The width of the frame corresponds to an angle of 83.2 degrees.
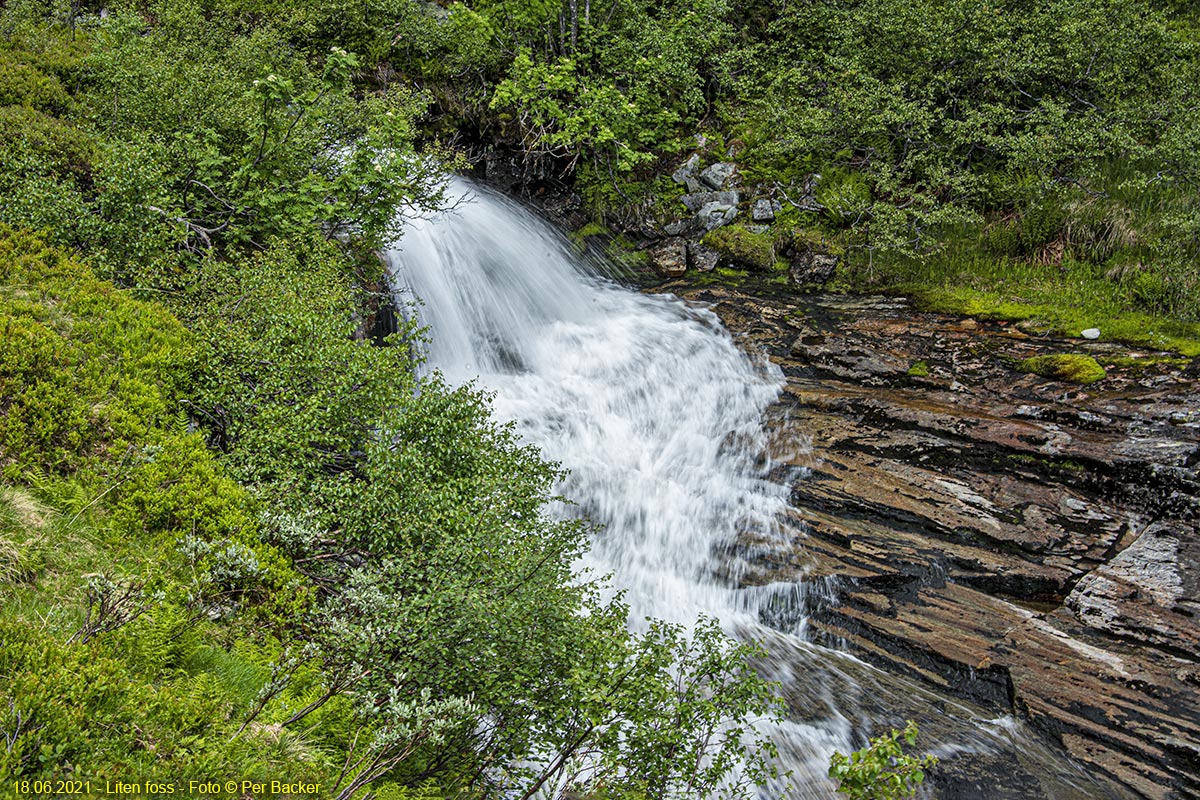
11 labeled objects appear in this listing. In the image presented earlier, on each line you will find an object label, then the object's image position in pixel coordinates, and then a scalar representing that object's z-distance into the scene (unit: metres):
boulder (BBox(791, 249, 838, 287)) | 16.44
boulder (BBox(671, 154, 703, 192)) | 18.88
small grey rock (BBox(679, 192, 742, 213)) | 18.25
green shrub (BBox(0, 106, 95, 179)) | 9.70
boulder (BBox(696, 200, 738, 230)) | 18.00
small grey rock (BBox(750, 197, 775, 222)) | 17.72
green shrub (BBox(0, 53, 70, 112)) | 11.49
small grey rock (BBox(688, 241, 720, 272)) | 17.64
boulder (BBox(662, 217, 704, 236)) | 18.23
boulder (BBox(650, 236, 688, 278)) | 17.75
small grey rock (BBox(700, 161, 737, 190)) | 18.67
